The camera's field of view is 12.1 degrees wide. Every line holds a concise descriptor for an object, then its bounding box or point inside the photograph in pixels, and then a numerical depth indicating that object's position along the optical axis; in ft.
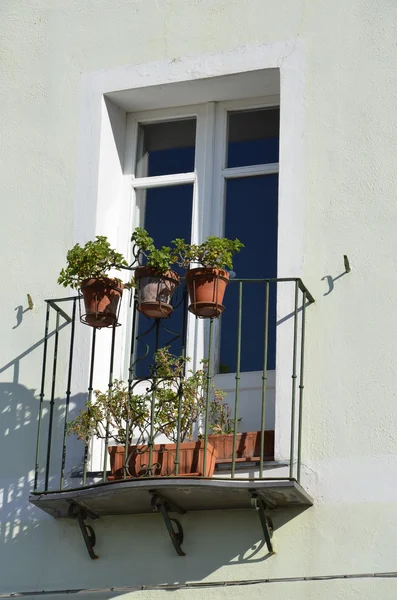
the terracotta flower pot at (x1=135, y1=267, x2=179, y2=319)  35.06
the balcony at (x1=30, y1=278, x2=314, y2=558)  33.75
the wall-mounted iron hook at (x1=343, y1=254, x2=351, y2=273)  35.84
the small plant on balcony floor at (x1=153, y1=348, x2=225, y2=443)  34.96
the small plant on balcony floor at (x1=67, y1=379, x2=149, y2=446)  35.06
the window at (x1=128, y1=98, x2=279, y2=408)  38.39
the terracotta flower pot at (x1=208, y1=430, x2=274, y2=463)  35.12
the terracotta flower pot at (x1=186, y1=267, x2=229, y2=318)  34.73
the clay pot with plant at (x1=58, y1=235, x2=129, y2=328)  35.35
